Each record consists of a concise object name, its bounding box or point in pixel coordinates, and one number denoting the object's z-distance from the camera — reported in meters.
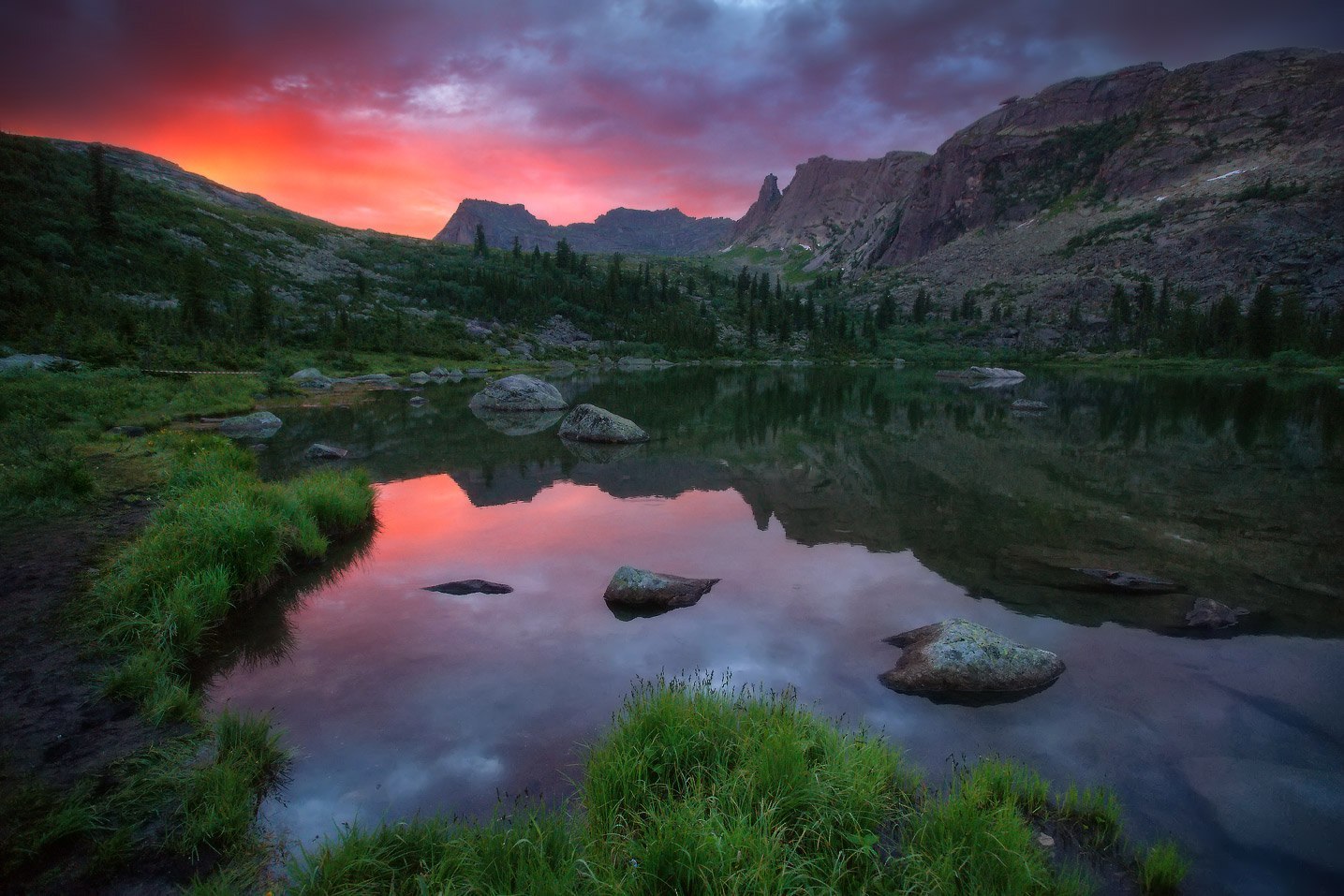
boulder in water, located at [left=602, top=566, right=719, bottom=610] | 10.10
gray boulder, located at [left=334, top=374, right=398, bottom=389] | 52.83
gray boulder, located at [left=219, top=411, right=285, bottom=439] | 25.55
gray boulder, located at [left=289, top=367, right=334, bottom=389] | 46.72
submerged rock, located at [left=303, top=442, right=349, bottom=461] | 21.14
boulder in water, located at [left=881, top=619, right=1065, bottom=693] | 7.62
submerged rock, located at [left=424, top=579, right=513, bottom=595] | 10.70
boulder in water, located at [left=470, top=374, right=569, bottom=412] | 37.77
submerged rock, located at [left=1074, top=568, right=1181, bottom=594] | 10.80
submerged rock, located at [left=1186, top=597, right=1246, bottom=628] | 9.41
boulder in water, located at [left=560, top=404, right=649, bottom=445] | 26.09
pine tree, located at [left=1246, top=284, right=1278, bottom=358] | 90.44
